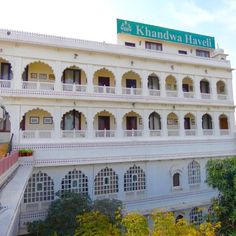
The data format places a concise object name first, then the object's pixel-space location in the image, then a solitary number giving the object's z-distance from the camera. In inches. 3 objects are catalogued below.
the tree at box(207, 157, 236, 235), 345.7
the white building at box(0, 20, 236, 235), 527.2
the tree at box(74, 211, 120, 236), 233.0
